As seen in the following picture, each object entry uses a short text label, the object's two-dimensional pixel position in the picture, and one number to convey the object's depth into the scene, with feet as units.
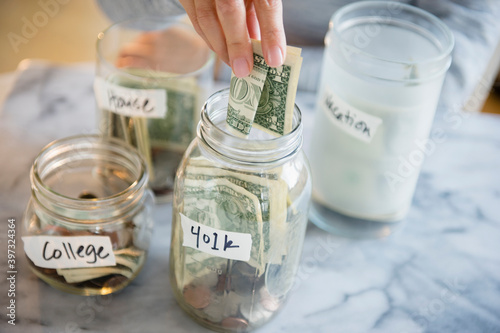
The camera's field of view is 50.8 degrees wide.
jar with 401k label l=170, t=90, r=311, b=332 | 1.61
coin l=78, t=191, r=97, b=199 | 1.91
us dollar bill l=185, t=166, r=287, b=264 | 1.62
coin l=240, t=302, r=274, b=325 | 1.80
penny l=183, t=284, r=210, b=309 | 1.80
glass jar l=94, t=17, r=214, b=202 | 2.17
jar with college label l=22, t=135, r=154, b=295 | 1.76
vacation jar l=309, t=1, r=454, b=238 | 1.96
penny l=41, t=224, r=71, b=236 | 1.78
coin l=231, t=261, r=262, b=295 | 1.71
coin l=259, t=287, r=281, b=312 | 1.79
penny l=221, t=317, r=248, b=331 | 1.83
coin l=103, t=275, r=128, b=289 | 1.89
